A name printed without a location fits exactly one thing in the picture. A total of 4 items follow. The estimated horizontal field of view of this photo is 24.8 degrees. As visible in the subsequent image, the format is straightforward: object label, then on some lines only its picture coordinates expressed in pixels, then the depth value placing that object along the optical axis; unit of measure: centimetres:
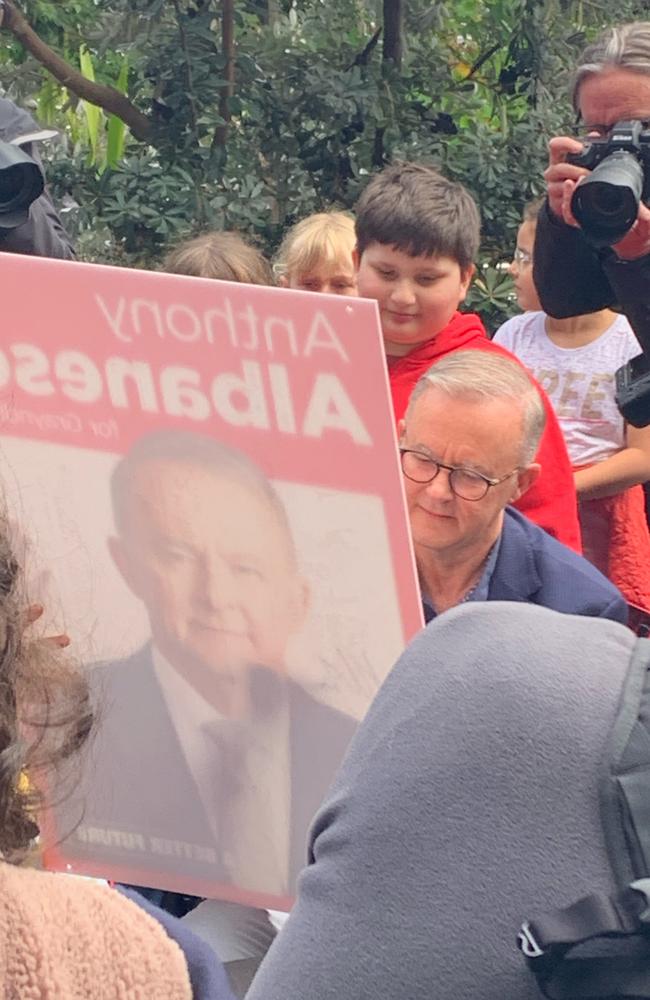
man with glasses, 204
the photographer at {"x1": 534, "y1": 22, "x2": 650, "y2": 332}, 226
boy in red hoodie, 262
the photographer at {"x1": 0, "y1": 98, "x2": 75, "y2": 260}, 244
